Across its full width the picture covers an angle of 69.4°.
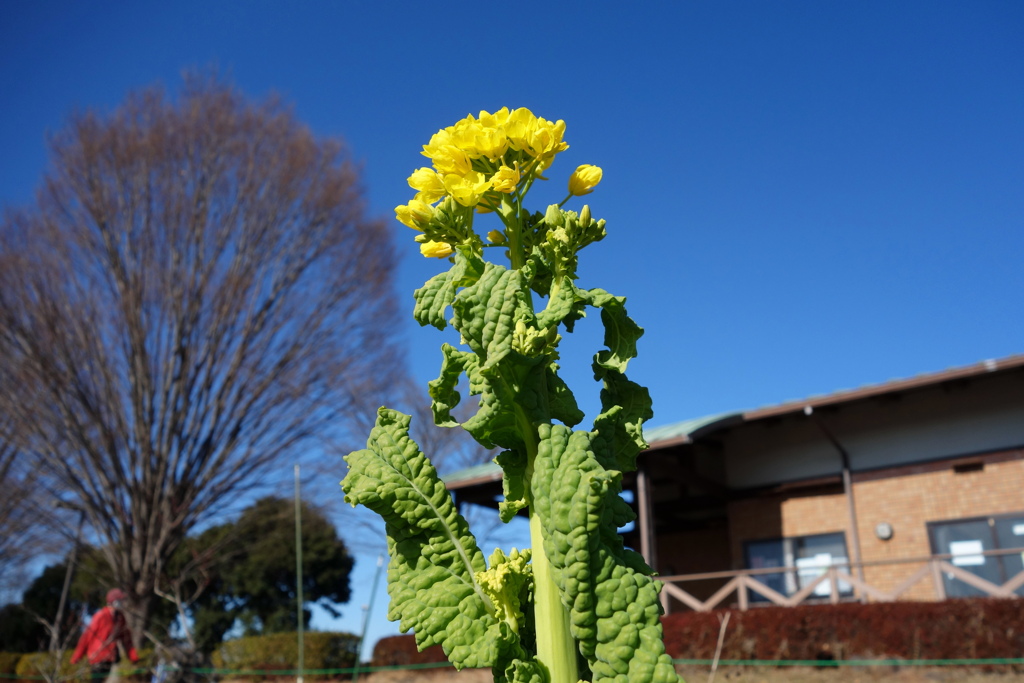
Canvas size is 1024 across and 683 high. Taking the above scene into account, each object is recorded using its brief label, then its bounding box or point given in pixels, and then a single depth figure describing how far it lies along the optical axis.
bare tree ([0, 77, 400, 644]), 10.64
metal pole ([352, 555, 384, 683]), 6.00
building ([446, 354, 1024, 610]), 9.59
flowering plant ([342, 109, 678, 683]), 1.29
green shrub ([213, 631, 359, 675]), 11.31
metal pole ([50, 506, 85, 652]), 10.56
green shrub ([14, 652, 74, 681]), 6.50
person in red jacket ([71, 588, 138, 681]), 6.94
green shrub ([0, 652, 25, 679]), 13.64
